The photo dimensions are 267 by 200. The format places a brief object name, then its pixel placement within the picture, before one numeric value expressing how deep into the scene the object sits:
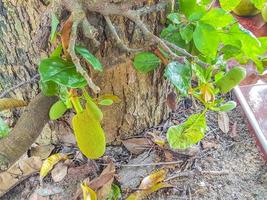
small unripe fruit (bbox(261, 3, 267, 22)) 1.11
